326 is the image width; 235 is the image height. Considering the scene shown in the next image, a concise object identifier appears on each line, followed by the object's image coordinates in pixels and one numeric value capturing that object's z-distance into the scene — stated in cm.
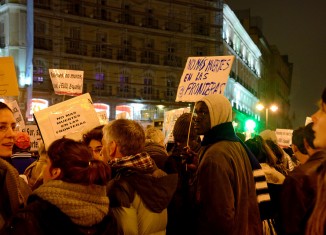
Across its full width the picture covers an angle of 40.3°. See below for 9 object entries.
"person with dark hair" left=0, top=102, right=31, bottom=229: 255
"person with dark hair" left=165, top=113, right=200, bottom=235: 350
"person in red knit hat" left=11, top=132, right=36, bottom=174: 614
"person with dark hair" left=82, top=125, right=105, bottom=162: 422
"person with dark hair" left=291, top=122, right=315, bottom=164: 399
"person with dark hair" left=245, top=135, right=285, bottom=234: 393
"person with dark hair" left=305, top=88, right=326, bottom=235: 180
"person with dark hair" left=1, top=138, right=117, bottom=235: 222
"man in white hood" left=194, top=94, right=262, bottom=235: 313
